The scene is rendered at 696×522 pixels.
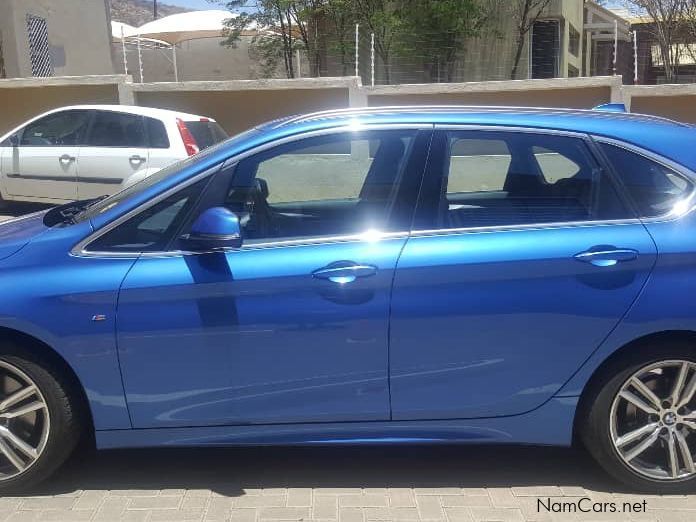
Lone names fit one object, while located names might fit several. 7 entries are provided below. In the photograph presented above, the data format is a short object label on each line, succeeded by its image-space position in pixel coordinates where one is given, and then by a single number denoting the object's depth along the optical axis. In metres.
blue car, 2.94
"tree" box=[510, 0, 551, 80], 20.05
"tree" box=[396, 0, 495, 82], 18.28
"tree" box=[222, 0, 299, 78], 20.52
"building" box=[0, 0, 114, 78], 18.58
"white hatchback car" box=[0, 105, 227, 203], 8.87
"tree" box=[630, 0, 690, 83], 22.69
